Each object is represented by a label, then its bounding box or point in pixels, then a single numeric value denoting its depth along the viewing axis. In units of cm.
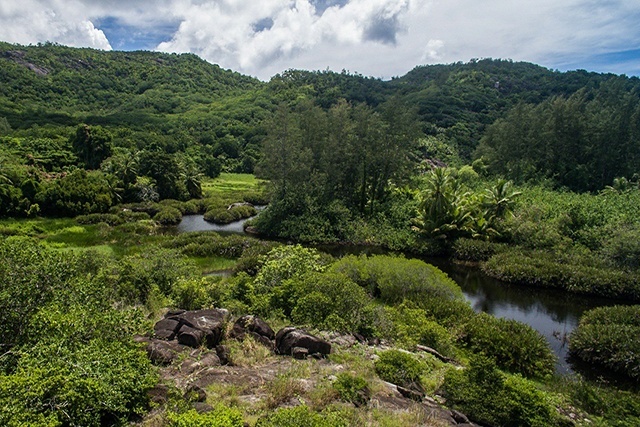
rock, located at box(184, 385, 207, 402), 757
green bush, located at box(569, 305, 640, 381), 1590
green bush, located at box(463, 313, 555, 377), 1531
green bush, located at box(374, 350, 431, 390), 1067
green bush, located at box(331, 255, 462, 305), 2070
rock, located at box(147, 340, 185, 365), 955
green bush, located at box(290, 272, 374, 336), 1376
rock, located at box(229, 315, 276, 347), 1168
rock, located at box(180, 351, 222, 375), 950
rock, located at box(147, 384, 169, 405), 752
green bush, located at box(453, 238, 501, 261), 3195
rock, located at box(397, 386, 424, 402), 987
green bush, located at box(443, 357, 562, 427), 931
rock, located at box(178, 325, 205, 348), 1062
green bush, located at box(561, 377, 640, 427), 1123
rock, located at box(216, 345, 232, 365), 1020
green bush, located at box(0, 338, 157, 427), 594
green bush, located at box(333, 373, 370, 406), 881
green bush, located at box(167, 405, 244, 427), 617
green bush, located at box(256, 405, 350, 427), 661
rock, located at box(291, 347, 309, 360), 1102
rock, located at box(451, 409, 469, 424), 918
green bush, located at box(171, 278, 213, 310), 1523
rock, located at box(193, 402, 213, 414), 726
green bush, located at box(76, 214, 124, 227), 4100
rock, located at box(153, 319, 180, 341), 1084
